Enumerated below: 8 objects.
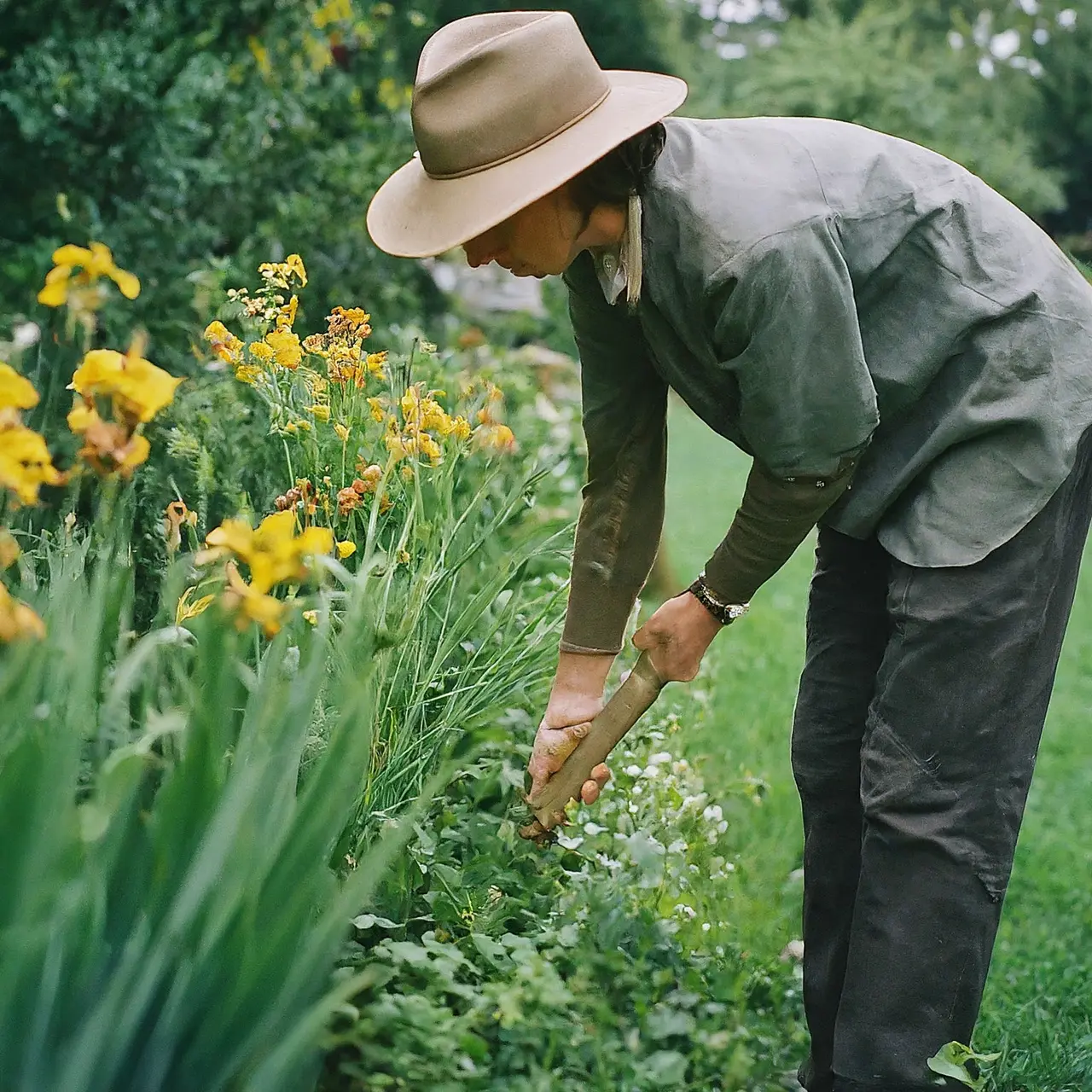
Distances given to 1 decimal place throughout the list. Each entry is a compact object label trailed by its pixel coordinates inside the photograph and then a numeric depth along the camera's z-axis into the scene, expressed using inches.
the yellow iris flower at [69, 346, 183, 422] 59.1
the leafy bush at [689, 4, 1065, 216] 623.5
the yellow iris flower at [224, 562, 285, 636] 55.7
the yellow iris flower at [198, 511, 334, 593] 56.1
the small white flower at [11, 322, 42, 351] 94.3
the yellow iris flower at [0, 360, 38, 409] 57.6
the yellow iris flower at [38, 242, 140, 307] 64.0
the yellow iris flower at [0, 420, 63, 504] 55.4
